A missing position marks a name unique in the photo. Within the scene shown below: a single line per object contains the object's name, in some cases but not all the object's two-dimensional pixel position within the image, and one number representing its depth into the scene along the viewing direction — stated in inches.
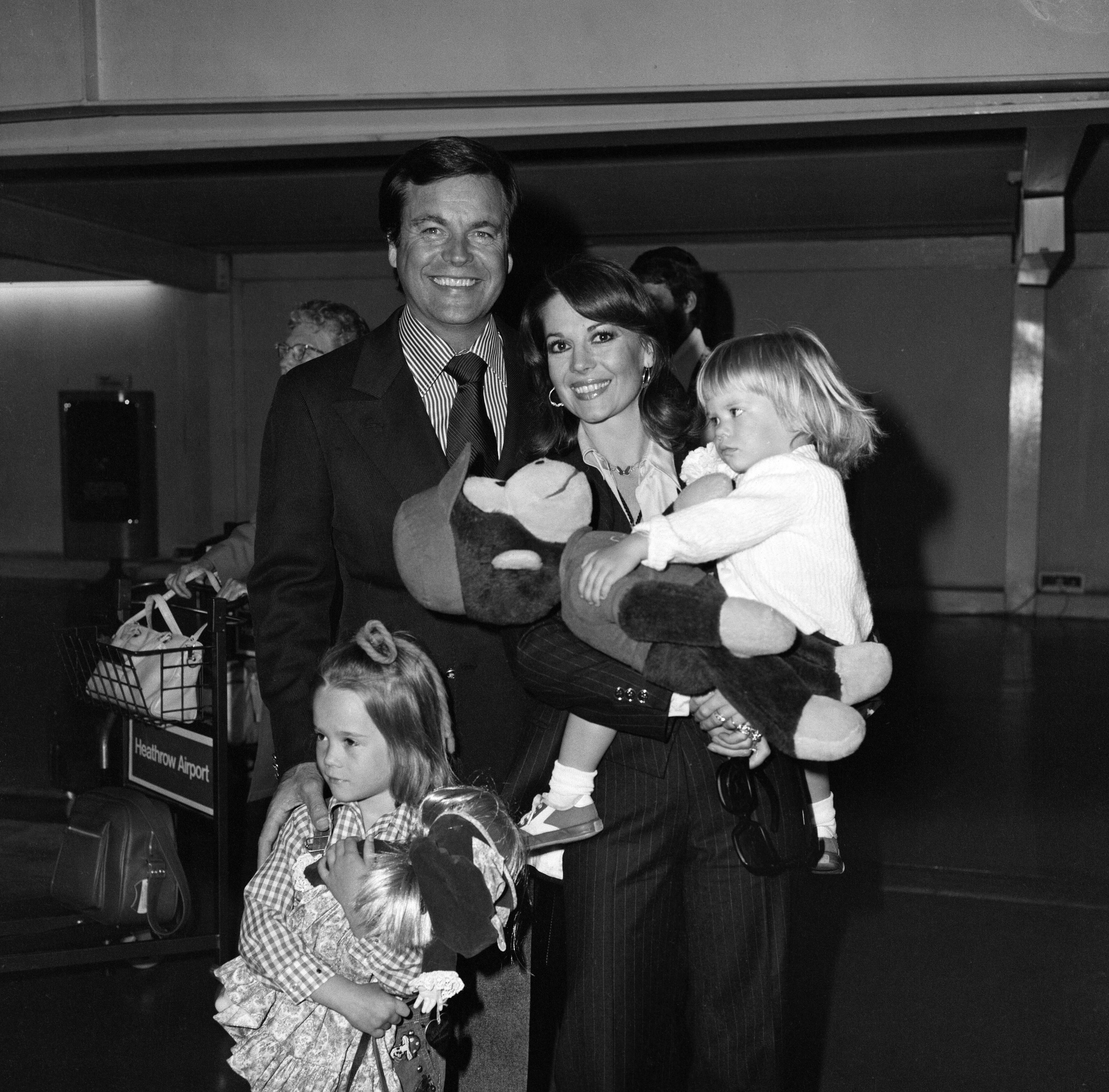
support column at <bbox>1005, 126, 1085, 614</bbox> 351.9
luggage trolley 122.4
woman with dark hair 69.9
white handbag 126.6
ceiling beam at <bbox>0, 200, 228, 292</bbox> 306.2
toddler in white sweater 56.4
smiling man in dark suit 71.2
